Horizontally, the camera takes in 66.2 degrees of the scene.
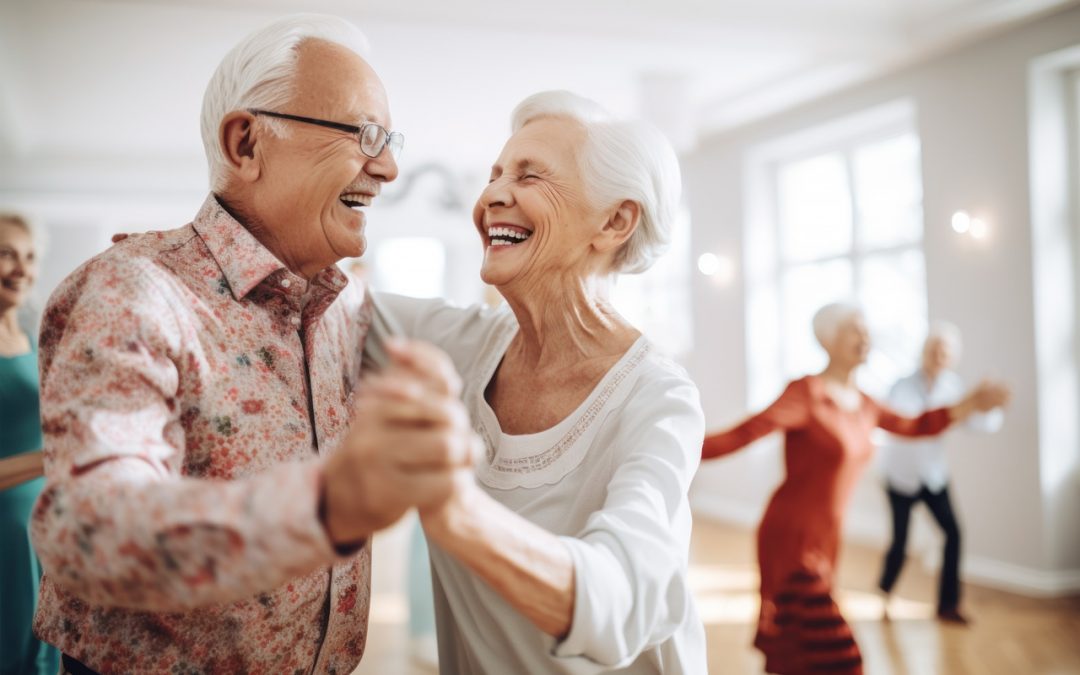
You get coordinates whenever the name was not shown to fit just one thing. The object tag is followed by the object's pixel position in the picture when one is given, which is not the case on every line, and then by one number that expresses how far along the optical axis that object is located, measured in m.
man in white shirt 5.08
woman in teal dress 2.39
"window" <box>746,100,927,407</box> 7.18
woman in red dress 3.11
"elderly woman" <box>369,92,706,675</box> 0.89
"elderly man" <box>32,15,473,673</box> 0.71
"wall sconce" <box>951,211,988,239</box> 5.90
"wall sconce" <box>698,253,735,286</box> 8.59
